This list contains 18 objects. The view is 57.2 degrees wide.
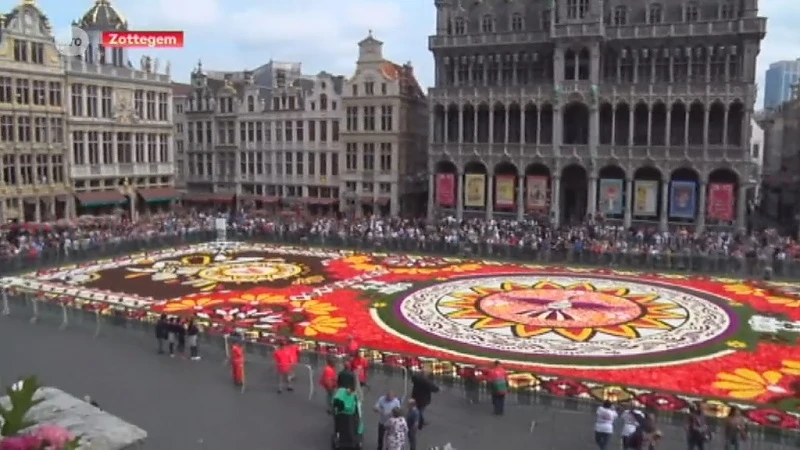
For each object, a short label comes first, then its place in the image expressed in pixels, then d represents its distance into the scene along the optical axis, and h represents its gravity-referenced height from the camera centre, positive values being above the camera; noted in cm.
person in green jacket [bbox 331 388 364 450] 1443 -466
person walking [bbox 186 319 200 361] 2173 -458
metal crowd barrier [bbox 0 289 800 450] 1570 -491
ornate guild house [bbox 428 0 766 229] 5150 +577
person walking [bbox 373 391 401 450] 1464 -447
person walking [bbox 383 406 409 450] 1342 -454
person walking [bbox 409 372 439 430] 1620 -456
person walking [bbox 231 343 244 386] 1906 -470
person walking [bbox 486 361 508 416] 1708 -474
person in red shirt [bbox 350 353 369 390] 1823 -457
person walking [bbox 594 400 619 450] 1459 -475
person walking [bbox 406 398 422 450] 1470 -478
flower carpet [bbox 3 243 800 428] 2052 -494
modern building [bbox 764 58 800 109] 17212 +2659
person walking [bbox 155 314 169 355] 2225 -445
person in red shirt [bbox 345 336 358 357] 2028 -459
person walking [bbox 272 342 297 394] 1872 -458
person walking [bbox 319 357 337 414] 1714 -460
